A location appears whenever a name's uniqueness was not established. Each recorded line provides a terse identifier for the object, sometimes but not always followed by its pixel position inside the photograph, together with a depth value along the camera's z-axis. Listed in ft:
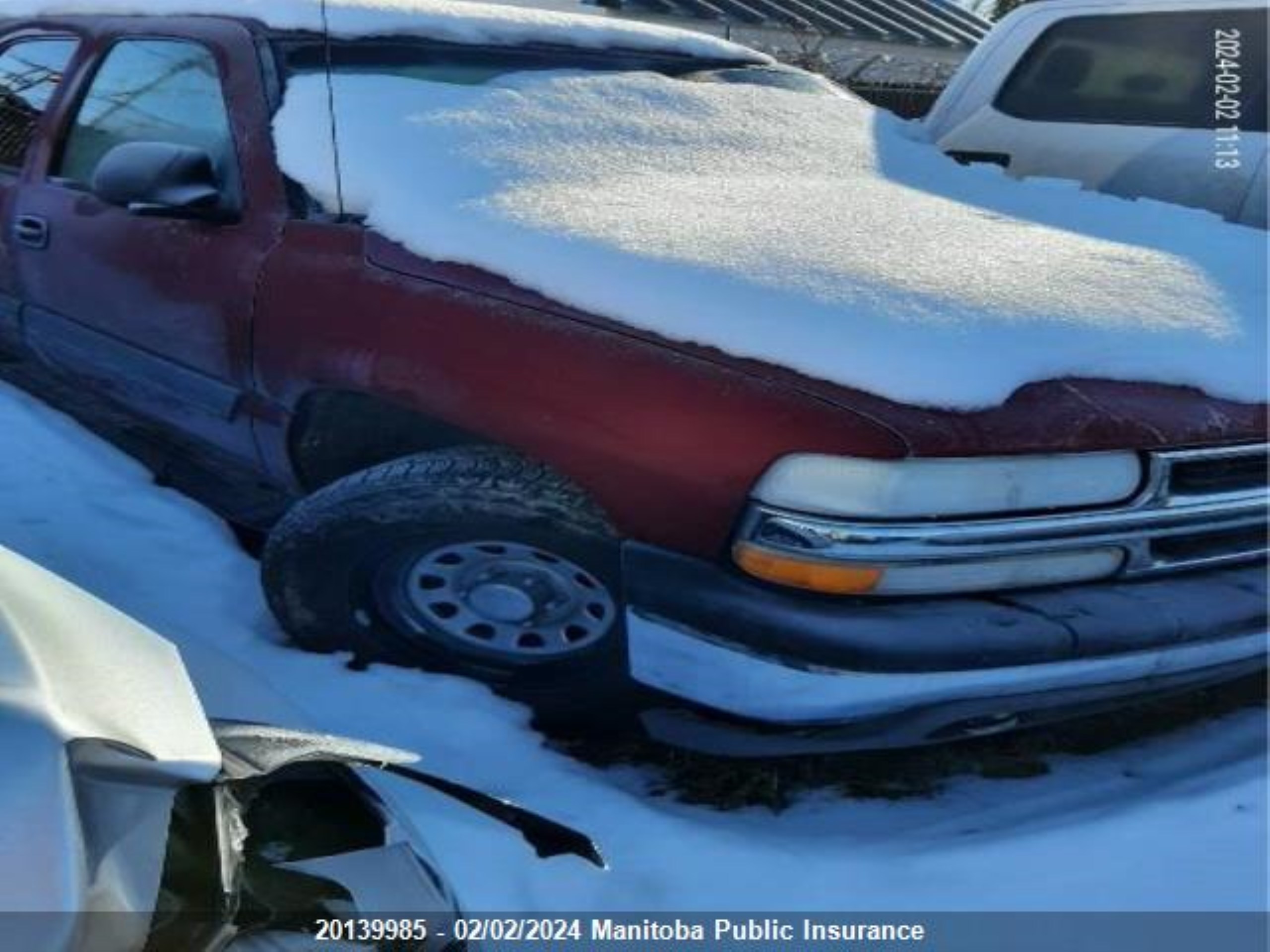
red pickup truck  7.22
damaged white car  3.93
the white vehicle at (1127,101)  13.92
